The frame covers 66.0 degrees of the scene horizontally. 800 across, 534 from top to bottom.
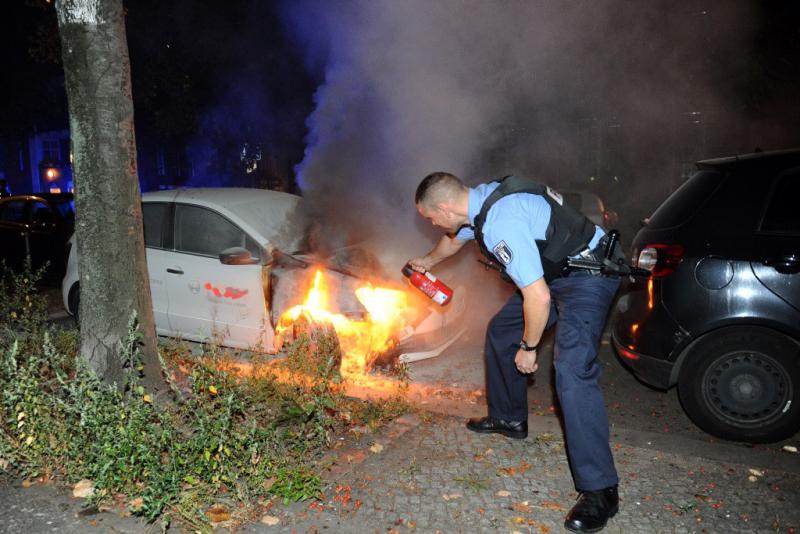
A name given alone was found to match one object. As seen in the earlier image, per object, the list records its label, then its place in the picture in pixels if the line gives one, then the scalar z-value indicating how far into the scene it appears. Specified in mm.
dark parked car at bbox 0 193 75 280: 9789
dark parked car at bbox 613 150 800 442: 3875
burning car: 5020
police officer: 3104
